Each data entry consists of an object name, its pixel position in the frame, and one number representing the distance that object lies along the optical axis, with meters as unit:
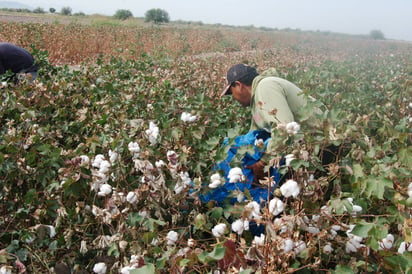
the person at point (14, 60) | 4.07
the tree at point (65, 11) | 52.12
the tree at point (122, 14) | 33.31
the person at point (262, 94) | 2.16
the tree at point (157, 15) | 36.96
